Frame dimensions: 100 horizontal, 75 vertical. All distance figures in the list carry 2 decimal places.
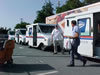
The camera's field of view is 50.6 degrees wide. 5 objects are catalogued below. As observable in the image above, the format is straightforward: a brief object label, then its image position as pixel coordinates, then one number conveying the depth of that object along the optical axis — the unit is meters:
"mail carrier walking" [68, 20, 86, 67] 4.61
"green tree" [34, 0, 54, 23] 22.50
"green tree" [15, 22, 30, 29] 36.93
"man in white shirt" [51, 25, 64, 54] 7.36
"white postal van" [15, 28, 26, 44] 13.41
